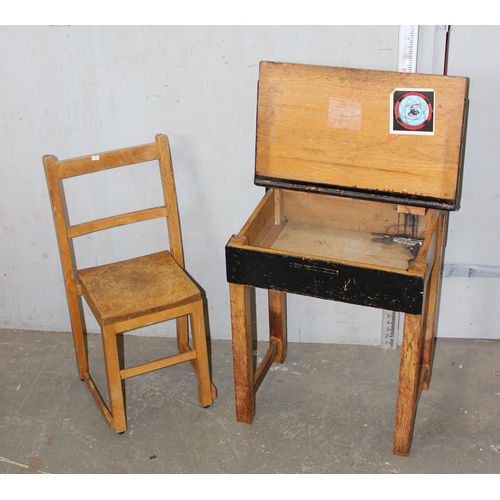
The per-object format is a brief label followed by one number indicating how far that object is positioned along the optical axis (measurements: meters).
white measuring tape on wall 2.70
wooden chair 2.75
